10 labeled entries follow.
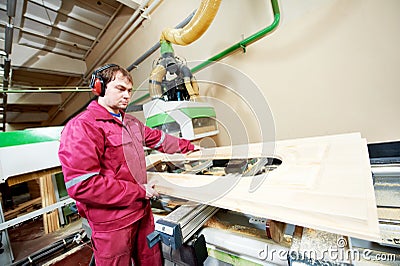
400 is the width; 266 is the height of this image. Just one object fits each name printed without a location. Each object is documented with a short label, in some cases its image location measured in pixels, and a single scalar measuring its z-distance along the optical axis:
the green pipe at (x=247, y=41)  1.34
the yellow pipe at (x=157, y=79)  1.63
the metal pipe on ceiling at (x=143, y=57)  2.40
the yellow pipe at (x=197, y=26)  1.28
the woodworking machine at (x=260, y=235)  0.52
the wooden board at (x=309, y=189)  0.40
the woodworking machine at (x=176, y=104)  1.39
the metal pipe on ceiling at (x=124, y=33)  2.46
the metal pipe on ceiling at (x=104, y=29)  2.88
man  0.72
